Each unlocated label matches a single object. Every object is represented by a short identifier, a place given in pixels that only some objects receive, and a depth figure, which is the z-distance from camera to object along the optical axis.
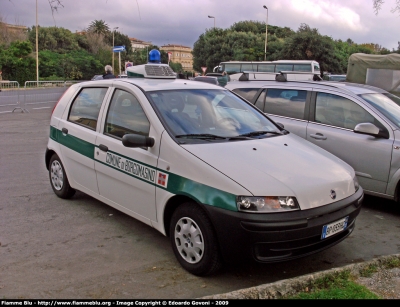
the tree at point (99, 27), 86.75
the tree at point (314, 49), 47.72
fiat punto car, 3.57
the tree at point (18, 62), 44.69
